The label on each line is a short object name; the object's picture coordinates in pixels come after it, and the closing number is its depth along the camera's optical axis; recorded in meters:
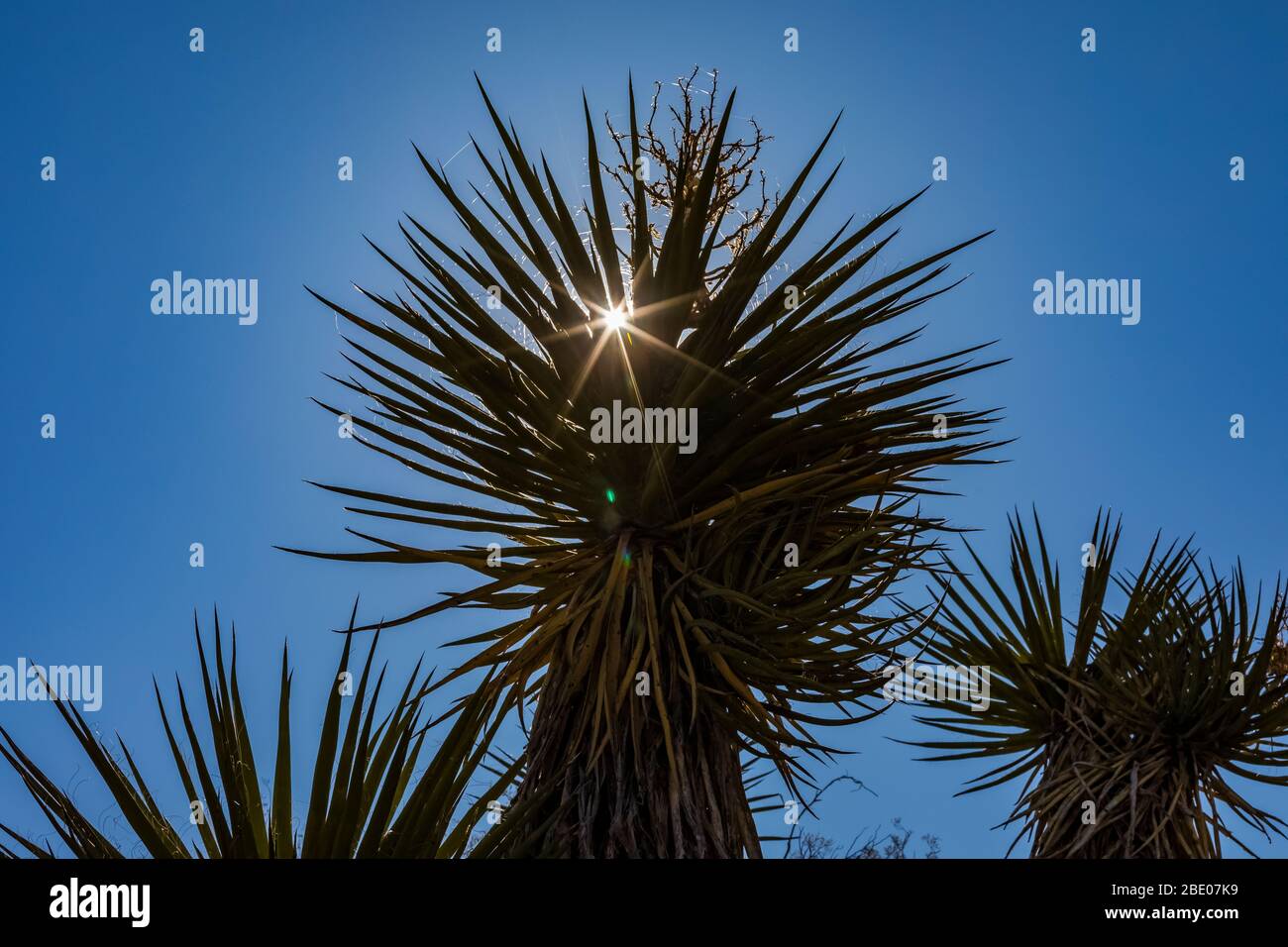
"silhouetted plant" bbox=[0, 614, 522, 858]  2.89
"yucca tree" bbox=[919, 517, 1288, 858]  6.09
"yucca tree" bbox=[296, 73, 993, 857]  3.85
